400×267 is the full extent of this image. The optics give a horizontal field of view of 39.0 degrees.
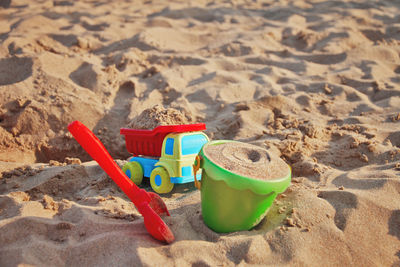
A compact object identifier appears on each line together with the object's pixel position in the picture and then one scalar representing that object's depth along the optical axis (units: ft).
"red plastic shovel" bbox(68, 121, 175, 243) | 2.83
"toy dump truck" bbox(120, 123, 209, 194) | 3.34
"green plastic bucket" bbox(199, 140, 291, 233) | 2.68
